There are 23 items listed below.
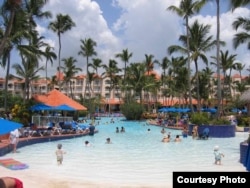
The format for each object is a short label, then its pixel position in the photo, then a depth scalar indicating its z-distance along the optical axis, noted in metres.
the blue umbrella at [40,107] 27.40
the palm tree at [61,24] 49.94
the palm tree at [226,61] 55.38
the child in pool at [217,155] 13.85
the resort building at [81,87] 108.00
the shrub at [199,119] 27.78
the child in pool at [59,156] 14.23
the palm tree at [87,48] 60.62
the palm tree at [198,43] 35.97
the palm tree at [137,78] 61.66
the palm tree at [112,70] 74.69
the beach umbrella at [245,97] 19.67
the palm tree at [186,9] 36.00
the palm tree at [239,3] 20.02
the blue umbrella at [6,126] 7.87
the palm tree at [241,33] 28.07
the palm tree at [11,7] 22.06
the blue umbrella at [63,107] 27.66
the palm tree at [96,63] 74.69
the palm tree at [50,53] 42.64
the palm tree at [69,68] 68.50
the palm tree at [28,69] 39.07
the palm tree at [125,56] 68.06
